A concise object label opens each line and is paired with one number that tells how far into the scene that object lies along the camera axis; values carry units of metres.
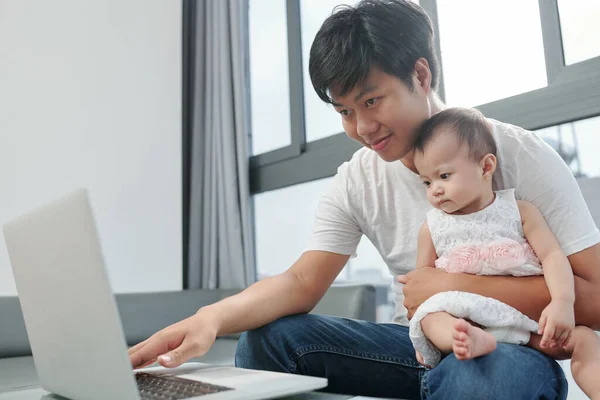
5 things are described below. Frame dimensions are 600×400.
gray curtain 2.92
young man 1.01
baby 0.91
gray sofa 1.92
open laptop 0.62
